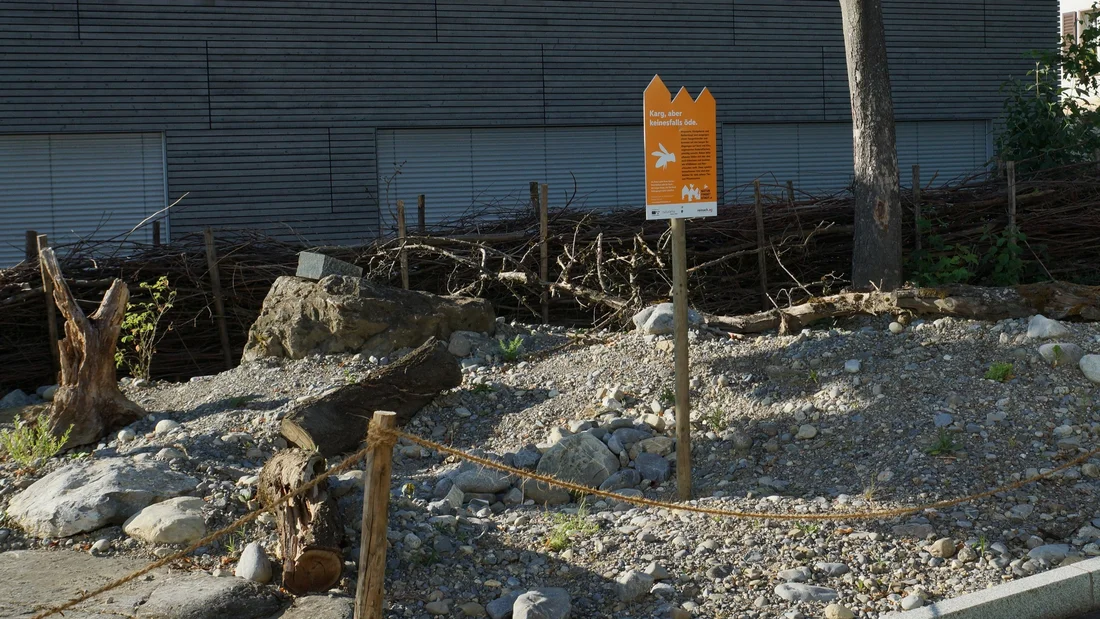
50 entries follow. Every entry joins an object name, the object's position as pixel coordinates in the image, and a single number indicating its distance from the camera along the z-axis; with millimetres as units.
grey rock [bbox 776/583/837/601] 4773
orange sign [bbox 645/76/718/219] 5816
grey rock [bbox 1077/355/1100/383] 6895
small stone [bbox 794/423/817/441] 6738
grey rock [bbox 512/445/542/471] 6840
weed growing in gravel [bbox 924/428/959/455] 6137
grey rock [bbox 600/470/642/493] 6457
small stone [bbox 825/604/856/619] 4605
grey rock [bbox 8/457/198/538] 5422
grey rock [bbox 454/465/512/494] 6438
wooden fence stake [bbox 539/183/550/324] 10273
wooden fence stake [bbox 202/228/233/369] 10109
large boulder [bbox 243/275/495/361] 8969
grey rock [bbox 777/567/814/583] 4954
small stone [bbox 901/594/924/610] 4660
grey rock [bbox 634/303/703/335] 8836
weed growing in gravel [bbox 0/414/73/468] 6652
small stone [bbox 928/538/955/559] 5152
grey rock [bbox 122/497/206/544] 5223
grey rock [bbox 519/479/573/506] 6344
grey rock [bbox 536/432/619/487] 6562
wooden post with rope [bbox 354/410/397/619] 3889
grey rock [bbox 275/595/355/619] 4445
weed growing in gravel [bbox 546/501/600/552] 5352
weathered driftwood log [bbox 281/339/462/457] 7090
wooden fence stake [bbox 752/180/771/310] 10727
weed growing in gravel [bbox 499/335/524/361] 8984
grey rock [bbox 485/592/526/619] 4625
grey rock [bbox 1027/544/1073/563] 5102
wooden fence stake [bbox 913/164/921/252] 10820
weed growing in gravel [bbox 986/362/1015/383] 6980
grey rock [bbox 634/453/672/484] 6590
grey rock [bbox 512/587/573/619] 4480
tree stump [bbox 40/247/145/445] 7773
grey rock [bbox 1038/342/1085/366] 7148
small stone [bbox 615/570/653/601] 4805
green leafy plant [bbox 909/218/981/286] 10250
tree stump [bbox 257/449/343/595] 4684
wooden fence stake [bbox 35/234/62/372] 9750
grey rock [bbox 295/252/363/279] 9469
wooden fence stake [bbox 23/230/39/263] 10125
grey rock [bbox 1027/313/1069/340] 7469
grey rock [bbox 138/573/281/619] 4449
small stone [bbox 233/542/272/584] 4793
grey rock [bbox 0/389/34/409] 9578
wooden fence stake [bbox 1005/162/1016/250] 10828
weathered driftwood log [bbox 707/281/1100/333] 8227
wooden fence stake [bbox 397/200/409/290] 10180
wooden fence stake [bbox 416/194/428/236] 10847
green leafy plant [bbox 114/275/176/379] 9727
